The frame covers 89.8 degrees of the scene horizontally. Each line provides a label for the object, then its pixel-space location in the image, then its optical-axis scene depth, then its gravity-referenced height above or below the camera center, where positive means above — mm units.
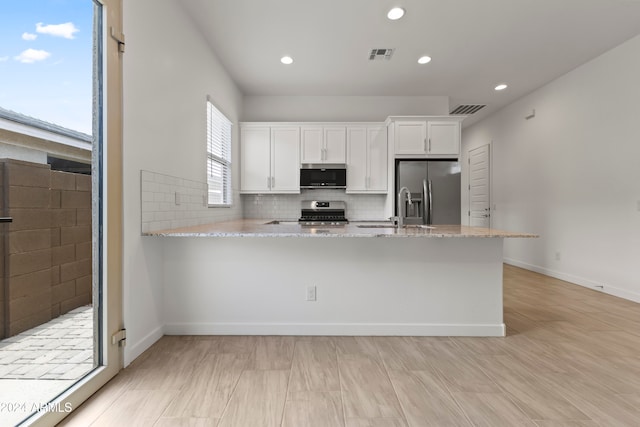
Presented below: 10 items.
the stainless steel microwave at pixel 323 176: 4781 +525
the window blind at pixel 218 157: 3635 +660
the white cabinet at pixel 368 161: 4801 +755
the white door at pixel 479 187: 6441 +526
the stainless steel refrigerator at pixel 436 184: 4574 +392
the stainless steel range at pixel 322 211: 4930 +2
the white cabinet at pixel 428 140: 4605 +1027
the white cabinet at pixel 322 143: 4777 +1015
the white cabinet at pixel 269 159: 4785 +778
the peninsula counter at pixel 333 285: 2578 -600
